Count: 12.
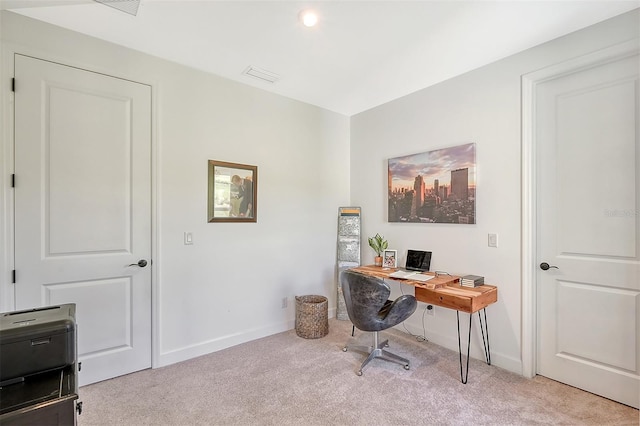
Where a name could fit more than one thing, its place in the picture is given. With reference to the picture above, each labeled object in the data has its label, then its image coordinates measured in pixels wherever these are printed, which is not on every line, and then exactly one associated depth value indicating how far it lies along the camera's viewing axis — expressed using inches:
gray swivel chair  96.5
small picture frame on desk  133.5
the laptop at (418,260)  123.2
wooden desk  91.9
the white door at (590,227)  81.0
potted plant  138.7
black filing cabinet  38.9
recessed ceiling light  81.1
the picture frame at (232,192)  115.7
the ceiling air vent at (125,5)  76.9
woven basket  125.7
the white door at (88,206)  84.4
